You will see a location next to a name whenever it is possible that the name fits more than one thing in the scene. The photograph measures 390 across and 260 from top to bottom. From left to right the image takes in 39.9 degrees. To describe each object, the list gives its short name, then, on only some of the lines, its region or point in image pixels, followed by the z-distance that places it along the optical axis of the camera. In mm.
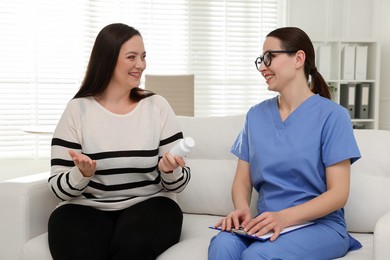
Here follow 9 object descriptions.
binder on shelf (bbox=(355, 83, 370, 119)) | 4684
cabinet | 4707
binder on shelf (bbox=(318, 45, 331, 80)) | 4727
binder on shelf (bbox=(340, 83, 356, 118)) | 4691
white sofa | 1820
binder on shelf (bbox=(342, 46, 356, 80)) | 4711
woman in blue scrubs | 1556
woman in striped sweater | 1716
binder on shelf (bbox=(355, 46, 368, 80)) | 4723
